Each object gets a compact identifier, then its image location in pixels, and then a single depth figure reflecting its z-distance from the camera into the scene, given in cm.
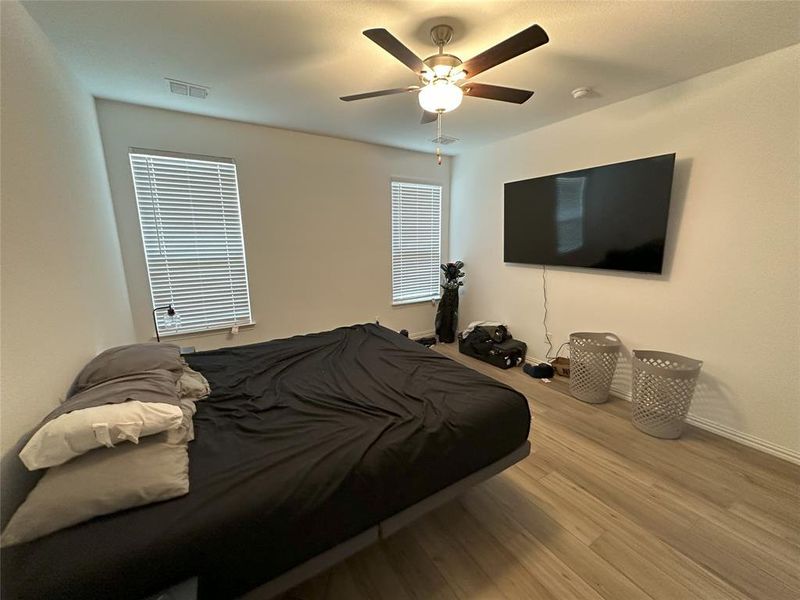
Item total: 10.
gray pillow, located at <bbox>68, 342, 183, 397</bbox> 157
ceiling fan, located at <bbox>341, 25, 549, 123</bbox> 144
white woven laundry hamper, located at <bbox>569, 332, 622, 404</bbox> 280
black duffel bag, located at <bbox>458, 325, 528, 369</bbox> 366
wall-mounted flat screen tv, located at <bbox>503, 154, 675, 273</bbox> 256
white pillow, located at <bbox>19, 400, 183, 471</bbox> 97
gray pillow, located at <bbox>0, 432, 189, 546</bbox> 91
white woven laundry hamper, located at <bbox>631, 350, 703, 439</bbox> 229
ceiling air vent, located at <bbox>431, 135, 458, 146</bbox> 363
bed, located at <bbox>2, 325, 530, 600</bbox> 89
